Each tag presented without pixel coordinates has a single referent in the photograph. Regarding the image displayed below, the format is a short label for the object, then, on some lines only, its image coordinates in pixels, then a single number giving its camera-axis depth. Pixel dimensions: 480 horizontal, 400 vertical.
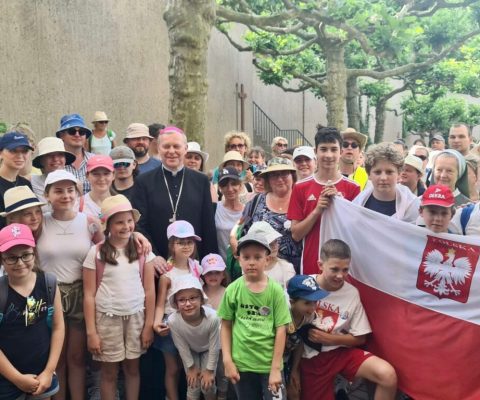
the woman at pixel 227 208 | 5.02
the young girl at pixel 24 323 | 3.36
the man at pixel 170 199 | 4.66
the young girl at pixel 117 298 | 3.96
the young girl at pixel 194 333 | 4.05
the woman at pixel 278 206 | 4.52
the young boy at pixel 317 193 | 4.25
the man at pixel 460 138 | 6.92
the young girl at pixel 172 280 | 4.25
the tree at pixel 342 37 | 12.75
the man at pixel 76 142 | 5.13
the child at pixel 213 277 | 4.42
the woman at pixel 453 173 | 4.58
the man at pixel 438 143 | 11.35
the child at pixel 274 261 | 4.09
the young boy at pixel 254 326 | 3.68
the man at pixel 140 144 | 5.76
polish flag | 3.58
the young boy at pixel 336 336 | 3.89
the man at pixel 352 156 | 6.20
